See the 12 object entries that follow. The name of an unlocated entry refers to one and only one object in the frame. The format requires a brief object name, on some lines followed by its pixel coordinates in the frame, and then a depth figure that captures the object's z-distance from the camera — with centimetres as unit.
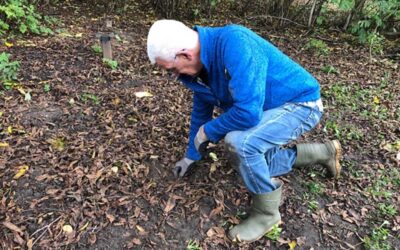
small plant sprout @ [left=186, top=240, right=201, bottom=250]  259
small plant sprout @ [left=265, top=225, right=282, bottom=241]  271
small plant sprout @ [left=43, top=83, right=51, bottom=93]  406
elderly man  222
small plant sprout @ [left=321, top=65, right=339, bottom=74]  533
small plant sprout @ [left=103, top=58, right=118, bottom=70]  471
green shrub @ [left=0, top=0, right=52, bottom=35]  517
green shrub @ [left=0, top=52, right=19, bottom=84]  411
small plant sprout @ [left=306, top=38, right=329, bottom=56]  598
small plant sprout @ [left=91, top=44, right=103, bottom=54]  500
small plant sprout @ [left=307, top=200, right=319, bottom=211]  298
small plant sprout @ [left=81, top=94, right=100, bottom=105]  398
